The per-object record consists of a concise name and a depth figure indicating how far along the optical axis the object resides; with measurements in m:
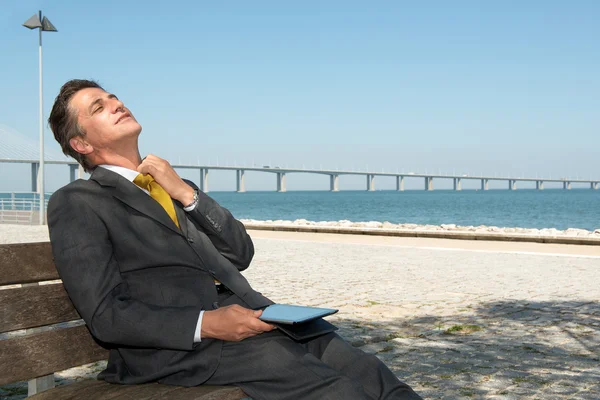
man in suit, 2.30
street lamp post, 24.14
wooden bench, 2.33
